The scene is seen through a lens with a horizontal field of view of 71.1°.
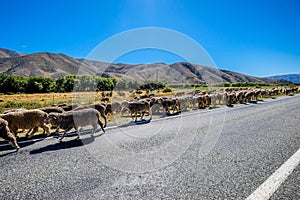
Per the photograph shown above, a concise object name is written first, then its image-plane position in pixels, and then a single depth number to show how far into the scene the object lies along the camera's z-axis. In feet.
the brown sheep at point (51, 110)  34.12
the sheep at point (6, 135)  20.67
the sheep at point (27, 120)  24.75
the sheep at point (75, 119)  24.98
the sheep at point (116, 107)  47.18
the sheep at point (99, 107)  35.86
